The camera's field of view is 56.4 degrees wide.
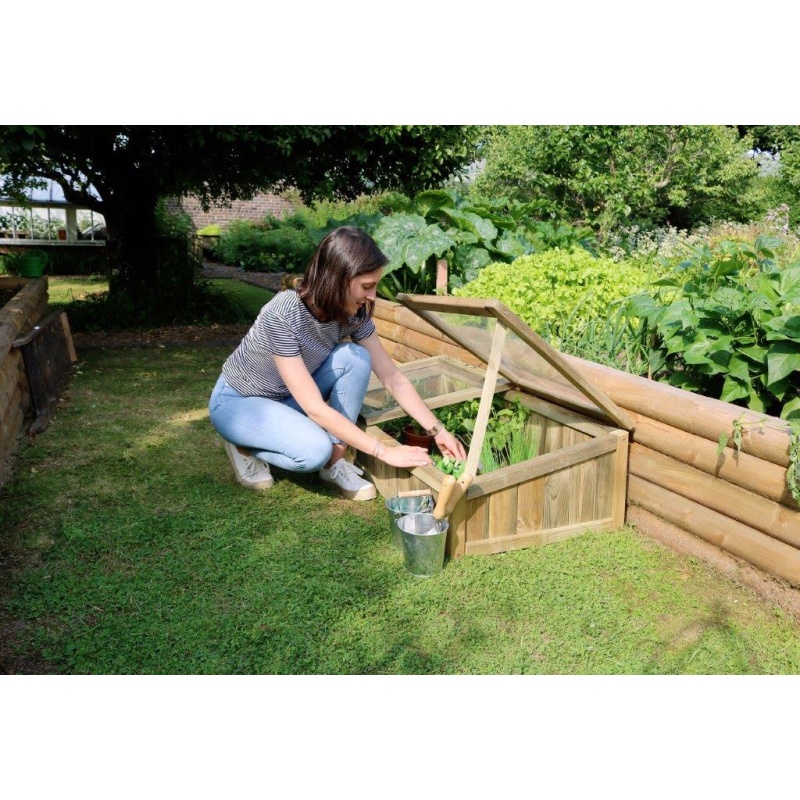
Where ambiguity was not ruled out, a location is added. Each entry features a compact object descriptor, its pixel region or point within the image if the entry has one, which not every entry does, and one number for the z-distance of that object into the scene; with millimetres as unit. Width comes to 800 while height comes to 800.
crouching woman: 3234
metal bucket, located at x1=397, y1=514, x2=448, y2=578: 3002
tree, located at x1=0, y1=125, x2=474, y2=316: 7379
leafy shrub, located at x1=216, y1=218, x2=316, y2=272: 14750
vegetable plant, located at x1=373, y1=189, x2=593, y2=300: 5871
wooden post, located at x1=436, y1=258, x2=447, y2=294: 5703
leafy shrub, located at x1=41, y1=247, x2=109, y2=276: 13836
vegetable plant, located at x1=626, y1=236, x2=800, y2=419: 3004
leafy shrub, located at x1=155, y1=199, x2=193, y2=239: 11773
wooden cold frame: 3111
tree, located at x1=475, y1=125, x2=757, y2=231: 8961
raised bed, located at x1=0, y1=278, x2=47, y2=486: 4398
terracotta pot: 4094
